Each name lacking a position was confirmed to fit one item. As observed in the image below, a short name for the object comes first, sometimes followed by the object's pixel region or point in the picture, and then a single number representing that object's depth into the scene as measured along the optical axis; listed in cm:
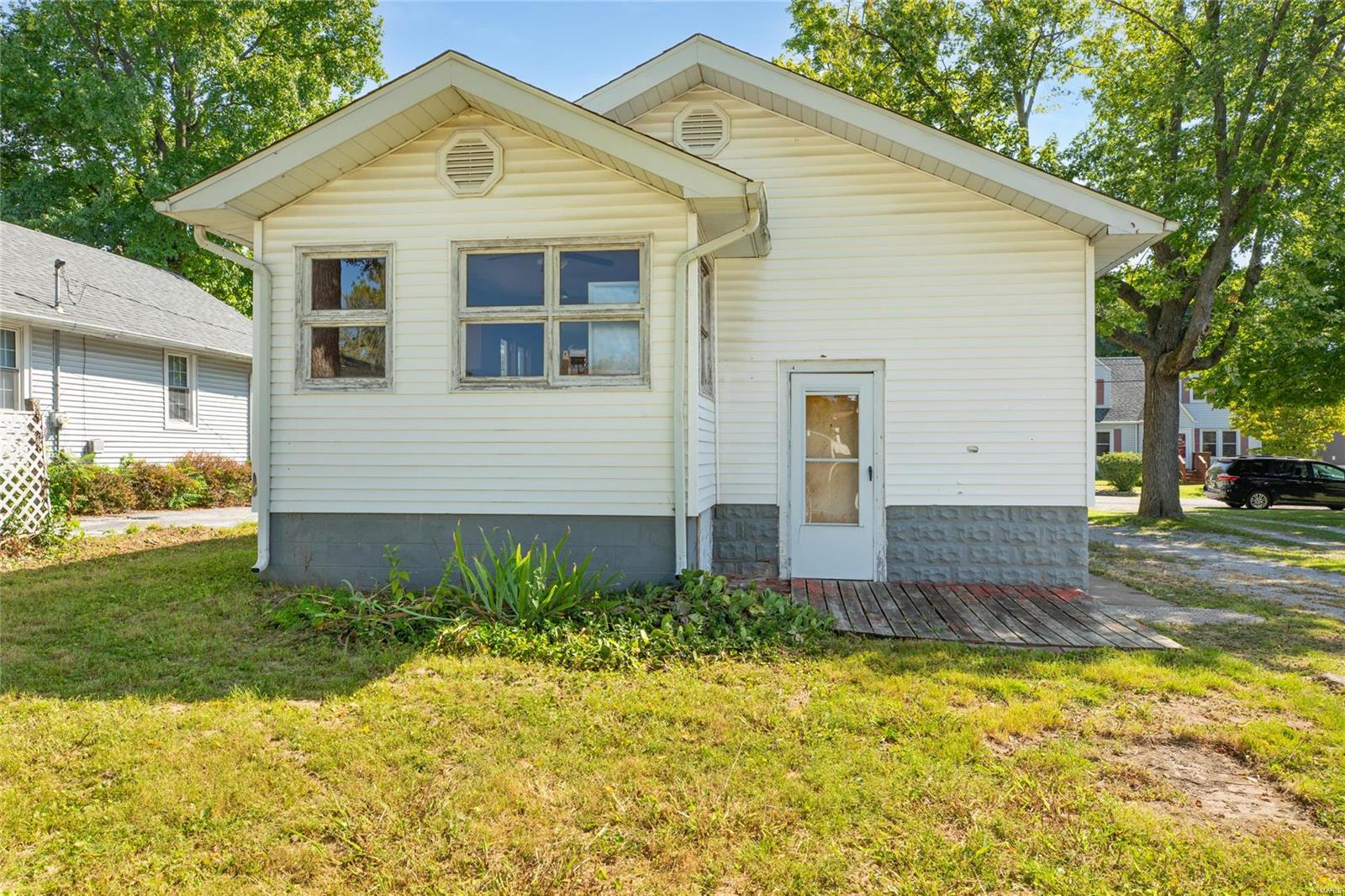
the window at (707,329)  676
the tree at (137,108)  2088
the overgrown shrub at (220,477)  1476
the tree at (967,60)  1298
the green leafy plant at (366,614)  494
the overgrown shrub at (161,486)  1336
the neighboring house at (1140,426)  3284
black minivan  1967
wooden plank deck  513
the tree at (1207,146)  1160
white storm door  711
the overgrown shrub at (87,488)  1172
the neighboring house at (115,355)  1223
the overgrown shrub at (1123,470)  2447
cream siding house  587
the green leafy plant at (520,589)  516
